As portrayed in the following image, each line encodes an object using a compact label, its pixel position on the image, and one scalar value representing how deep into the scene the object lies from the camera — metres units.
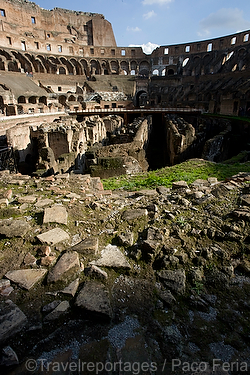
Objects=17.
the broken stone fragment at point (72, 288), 2.27
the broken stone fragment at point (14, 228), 3.12
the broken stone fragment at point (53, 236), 3.00
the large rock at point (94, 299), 2.09
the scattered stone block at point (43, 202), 4.12
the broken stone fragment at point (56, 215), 3.46
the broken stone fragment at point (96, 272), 2.49
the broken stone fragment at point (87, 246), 2.84
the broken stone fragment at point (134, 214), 3.64
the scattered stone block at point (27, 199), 4.35
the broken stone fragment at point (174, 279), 2.38
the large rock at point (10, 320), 1.87
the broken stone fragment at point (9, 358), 1.66
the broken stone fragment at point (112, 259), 2.66
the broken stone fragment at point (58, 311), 2.03
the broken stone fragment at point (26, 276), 2.38
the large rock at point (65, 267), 2.47
